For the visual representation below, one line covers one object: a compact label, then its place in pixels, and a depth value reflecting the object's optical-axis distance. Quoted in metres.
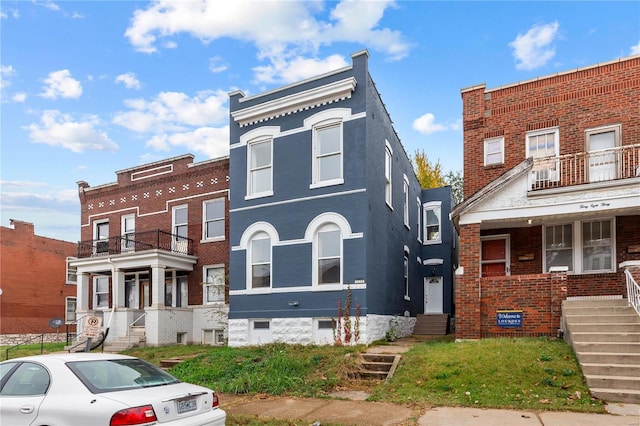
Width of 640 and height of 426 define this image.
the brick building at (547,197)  12.51
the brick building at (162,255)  20.59
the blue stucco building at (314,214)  15.19
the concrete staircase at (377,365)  11.21
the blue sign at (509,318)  12.56
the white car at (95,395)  5.19
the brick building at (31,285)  28.17
